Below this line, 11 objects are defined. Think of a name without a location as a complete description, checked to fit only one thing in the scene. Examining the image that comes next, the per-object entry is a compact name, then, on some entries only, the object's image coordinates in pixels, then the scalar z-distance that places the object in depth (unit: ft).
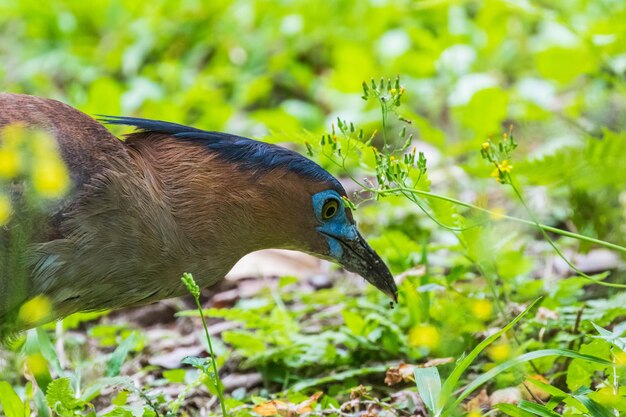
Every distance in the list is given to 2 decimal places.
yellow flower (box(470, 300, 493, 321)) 22.80
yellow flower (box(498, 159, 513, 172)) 19.29
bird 19.66
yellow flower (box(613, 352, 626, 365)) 17.75
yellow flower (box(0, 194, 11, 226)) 17.87
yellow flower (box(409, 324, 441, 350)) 21.91
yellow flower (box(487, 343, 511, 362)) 19.36
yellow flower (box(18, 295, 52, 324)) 19.36
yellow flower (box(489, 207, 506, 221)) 19.33
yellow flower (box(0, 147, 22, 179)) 17.78
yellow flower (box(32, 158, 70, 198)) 17.61
